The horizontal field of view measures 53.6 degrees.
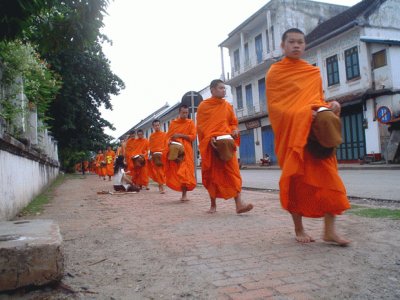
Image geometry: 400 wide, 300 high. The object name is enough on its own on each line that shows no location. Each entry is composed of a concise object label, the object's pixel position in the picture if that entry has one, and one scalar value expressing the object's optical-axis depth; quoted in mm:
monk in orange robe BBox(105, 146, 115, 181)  20578
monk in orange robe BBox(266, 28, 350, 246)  3326
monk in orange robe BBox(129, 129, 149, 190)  11832
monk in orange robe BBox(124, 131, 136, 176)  12266
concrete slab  2441
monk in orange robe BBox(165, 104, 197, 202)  7629
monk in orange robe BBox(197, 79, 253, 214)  5574
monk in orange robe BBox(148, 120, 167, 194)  10469
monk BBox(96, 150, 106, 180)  21930
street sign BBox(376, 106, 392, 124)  16031
